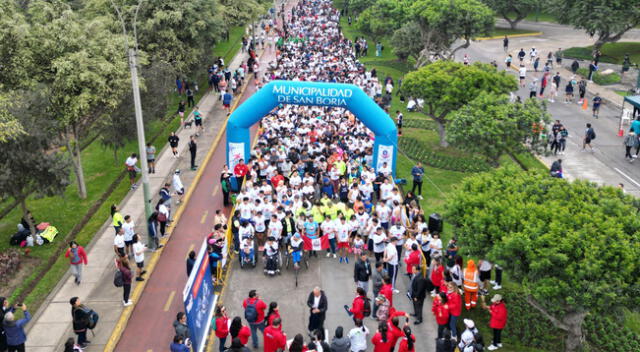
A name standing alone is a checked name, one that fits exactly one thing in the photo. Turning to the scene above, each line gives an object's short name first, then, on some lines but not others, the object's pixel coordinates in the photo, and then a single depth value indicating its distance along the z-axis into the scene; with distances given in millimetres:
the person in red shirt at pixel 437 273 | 16505
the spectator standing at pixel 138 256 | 17688
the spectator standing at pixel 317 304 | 14602
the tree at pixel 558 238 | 12758
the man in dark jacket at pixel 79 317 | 14727
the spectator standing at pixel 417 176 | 24172
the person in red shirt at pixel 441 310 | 14992
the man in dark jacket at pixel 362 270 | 16359
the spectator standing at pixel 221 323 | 14148
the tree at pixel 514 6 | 60488
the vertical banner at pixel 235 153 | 25766
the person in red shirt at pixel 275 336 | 13547
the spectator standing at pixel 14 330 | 14250
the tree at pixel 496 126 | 23484
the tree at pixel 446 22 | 41844
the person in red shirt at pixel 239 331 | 13430
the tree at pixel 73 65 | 21969
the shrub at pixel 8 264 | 19047
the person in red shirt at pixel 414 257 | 17169
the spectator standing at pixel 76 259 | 17828
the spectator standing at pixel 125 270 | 16422
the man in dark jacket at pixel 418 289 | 15716
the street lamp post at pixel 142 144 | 19031
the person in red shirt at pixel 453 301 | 14906
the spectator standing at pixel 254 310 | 14539
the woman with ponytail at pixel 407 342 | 13352
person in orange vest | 16000
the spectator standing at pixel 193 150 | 26847
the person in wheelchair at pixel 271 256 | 18250
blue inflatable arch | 24734
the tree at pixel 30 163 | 19188
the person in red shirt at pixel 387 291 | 15031
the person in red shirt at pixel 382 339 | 13498
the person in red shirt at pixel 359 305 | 14664
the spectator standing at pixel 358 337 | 13484
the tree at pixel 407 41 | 44469
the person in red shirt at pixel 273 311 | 13938
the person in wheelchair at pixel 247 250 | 18719
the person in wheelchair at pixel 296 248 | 18375
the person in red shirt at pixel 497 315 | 14789
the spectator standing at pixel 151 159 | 26344
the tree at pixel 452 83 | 28484
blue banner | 12906
